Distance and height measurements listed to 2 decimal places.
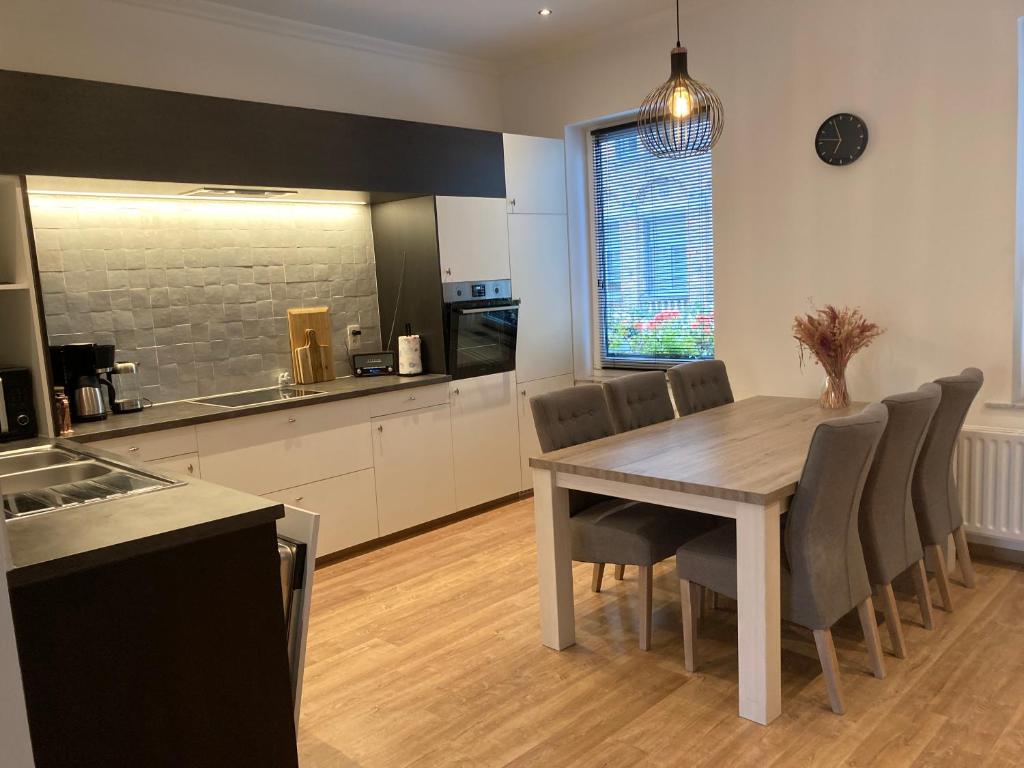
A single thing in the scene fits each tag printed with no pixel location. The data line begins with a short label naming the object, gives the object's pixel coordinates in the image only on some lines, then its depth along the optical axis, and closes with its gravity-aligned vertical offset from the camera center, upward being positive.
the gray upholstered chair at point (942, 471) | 2.92 -0.74
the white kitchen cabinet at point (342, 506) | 3.88 -1.00
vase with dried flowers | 3.53 -0.27
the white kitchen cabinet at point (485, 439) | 4.62 -0.82
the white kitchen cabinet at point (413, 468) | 4.21 -0.89
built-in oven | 4.48 -0.14
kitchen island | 1.46 -0.62
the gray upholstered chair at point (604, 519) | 2.88 -0.86
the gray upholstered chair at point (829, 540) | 2.28 -0.78
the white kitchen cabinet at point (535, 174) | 4.84 +0.80
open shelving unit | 3.07 +0.14
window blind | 4.72 +0.25
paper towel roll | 4.51 -0.28
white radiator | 3.37 -0.92
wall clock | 3.82 +0.71
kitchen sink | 2.03 -0.45
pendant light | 2.95 +0.72
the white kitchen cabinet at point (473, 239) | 4.46 +0.38
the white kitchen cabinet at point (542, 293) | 4.93 +0.05
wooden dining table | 2.35 -0.63
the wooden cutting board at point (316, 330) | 4.32 -0.10
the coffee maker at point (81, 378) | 3.41 -0.23
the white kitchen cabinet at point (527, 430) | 5.00 -0.83
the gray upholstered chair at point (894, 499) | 2.55 -0.73
